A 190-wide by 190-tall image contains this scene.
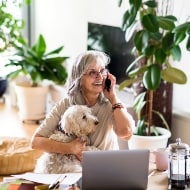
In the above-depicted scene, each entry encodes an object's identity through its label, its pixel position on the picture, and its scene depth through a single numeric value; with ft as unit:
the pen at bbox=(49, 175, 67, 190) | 6.14
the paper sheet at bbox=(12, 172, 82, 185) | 6.40
